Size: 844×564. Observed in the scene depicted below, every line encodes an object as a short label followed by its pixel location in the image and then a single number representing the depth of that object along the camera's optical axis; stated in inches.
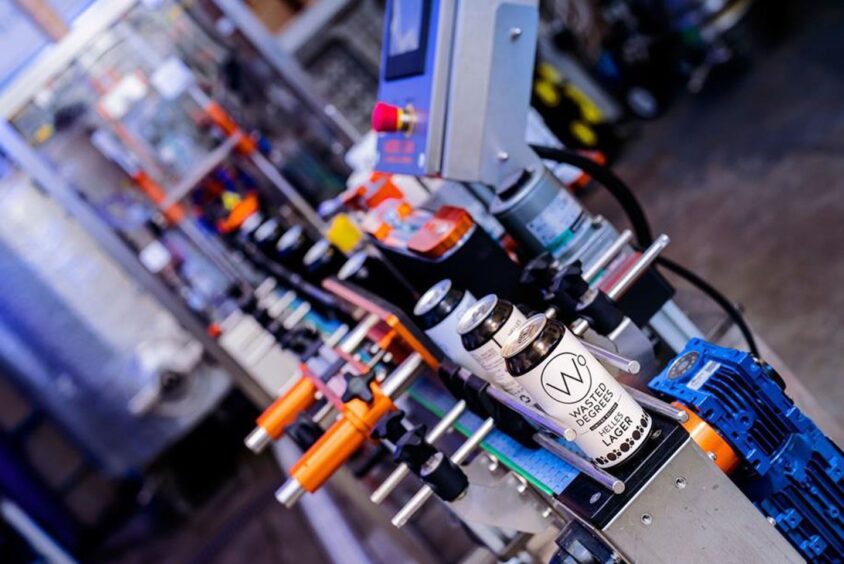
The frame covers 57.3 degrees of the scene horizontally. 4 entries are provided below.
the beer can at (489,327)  39.0
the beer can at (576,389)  34.6
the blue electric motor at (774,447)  39.0
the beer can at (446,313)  47.7
